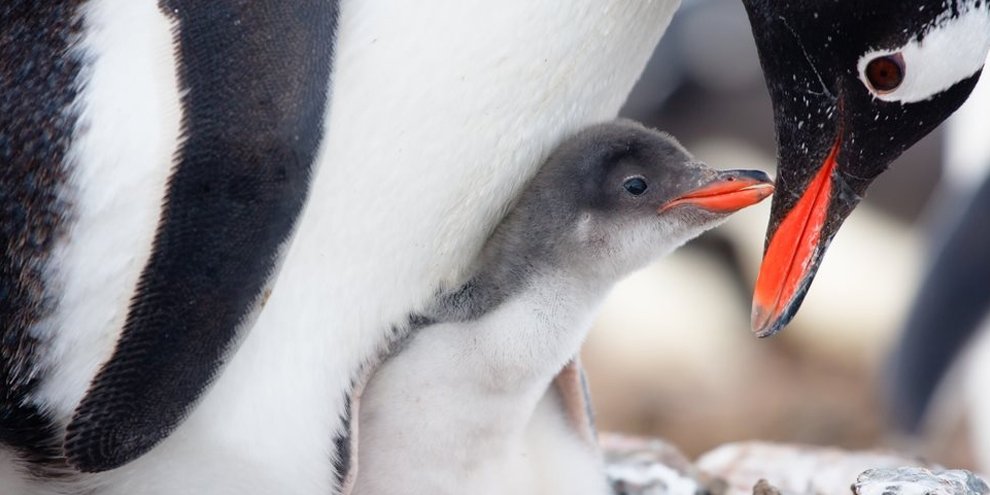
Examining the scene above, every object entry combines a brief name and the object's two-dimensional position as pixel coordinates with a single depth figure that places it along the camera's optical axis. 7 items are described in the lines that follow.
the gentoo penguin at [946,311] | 4.47
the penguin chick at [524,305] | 2.89
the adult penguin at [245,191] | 2.83
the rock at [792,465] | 3.03
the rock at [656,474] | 3.01
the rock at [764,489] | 2.94
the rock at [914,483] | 2.87
